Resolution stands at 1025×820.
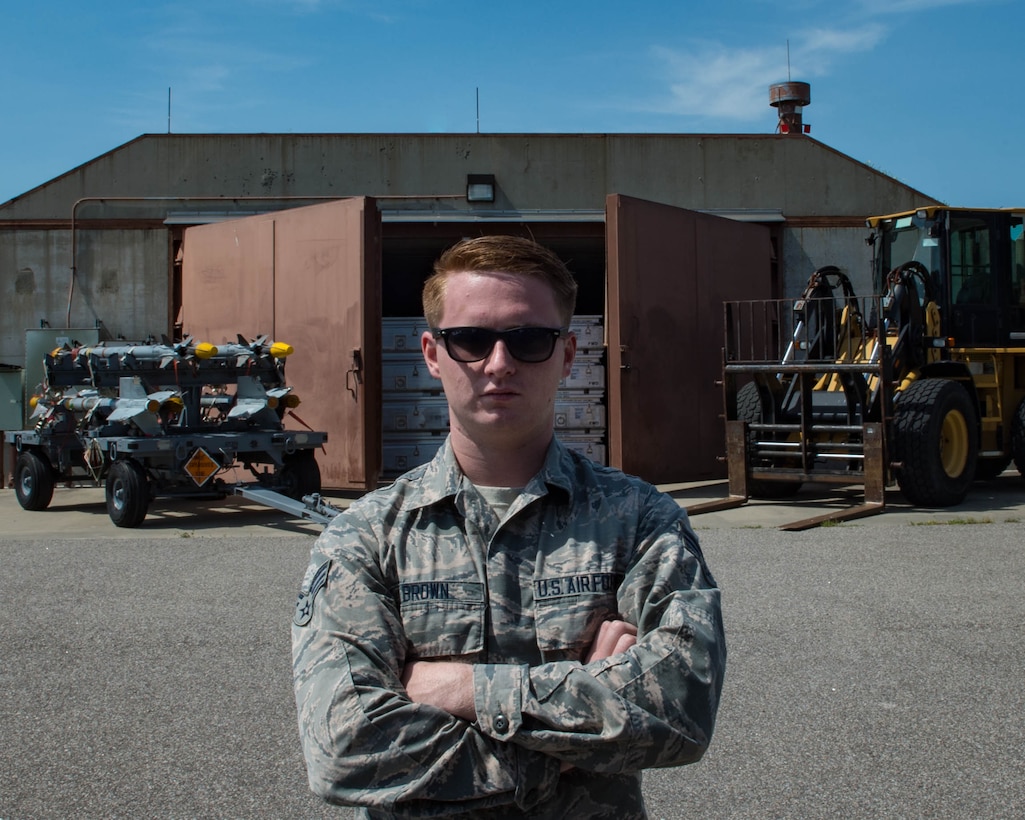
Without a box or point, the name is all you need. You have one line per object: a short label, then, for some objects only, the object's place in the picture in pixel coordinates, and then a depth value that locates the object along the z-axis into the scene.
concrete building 15.73
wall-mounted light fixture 15.64
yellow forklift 10.52
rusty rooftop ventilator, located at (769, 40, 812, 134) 19.88
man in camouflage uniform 1.88
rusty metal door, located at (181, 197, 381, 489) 13.27
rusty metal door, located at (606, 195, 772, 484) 13.36
